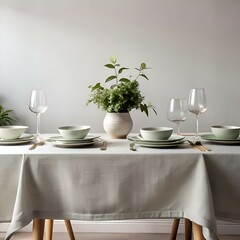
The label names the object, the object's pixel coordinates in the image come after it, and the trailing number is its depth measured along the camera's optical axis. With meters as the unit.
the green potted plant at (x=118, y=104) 1.86
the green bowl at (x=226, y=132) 1.62
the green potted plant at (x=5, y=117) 2.71
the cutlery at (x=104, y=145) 1.51
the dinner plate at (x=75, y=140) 1.55
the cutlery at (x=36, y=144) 1.53
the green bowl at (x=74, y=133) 1.60
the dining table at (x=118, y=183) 1.38
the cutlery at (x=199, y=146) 1.46
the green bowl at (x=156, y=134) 1.55
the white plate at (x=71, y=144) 1.53
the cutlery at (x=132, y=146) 1.48
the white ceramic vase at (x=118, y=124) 1.85
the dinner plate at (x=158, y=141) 1.52
